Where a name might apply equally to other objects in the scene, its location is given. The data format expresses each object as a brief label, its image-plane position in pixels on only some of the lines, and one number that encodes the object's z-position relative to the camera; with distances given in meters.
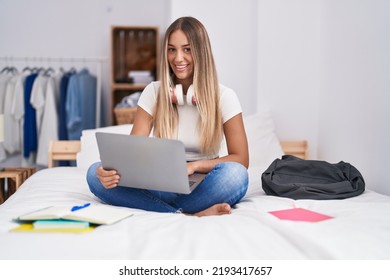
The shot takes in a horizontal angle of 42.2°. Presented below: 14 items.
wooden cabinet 4.25
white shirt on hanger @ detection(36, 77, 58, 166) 3.92
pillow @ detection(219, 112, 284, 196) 2.70
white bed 1.07
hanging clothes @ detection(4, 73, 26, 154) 3.94
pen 1.33
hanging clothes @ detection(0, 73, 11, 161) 3.96
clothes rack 4.30
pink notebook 1.34
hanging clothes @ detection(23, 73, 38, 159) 3.95
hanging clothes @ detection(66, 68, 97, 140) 3.92
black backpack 1.72
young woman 1.63
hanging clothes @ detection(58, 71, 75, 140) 3.97
